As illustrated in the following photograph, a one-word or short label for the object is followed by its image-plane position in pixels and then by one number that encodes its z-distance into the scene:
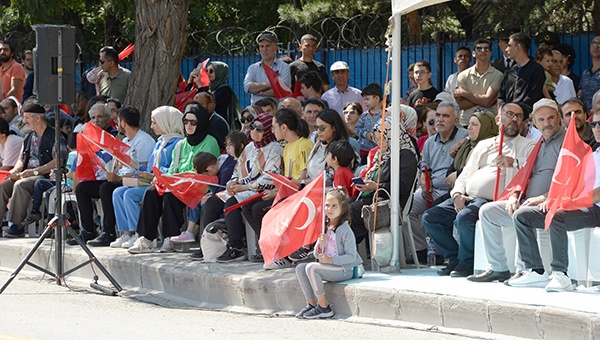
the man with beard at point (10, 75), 19.33
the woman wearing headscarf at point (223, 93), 16.47
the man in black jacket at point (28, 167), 15.68
